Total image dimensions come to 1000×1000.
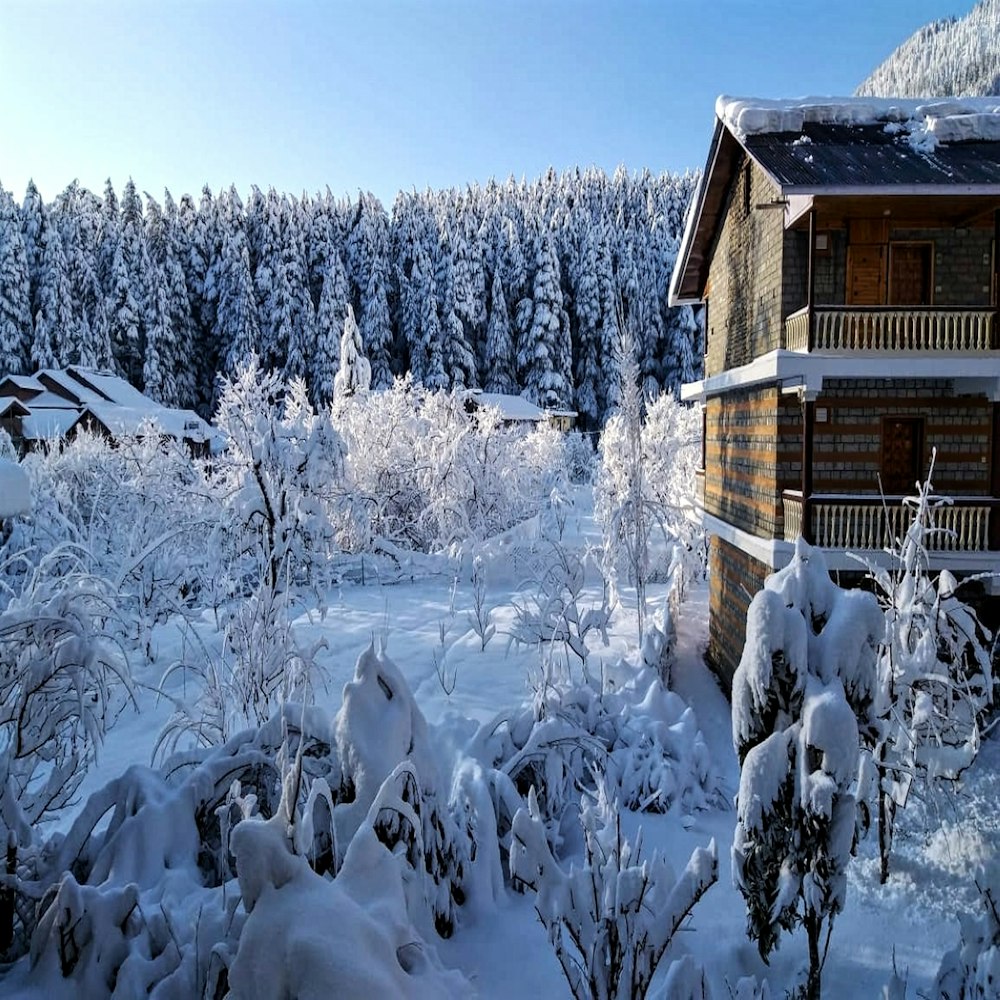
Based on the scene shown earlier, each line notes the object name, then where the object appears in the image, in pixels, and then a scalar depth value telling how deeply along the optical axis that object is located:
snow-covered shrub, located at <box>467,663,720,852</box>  7.88
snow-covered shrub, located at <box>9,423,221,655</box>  13.84
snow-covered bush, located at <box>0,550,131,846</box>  4.91
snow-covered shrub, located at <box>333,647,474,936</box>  5.02
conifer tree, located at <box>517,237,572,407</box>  61.78
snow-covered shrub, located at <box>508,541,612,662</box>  11.50
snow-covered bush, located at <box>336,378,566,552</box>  24.41
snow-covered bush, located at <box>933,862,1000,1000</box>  4.45
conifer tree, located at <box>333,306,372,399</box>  31.23
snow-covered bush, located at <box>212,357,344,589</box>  12.20
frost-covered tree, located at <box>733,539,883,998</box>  4.64
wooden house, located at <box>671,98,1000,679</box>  10.59
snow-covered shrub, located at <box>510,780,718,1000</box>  3.92
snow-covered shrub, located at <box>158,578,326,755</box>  8.20
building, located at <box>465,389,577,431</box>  47.78
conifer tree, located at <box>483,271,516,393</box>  62.80
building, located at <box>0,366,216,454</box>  39.91
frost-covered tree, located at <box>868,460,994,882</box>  7.49
